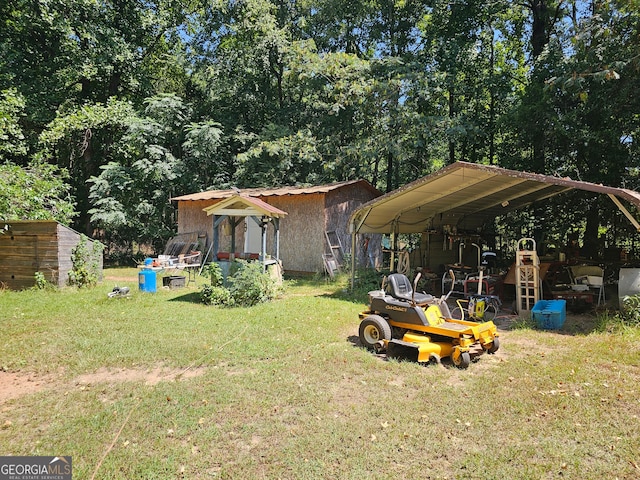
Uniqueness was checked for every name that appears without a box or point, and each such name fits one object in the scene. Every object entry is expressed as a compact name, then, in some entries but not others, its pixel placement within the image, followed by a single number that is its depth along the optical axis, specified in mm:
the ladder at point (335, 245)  13281
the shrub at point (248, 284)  8625
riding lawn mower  5098
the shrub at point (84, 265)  10328
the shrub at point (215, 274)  8844
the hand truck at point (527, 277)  8016
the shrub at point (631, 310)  6410
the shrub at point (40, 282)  9891
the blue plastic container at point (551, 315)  6934
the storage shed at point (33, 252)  10000
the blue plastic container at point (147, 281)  10047
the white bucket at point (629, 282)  6862
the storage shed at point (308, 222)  13312
